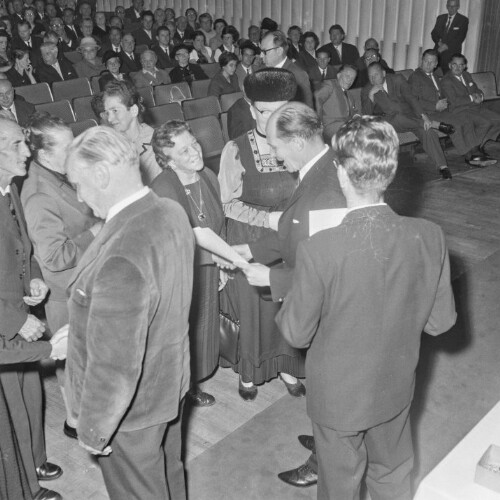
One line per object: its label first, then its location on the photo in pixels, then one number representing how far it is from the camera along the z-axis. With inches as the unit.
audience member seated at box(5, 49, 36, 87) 278.8
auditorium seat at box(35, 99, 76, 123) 226.8
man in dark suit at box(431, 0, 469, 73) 361.1
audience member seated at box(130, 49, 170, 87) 299.4
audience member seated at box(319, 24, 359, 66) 381.1
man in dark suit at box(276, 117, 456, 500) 61.8
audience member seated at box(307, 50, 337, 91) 338.0
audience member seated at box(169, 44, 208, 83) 320.8
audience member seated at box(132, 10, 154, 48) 406.0
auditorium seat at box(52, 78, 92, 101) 273.4
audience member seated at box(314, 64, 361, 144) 252.0
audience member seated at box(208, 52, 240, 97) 290.4
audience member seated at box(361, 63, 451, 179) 275.7
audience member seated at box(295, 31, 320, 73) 358.3
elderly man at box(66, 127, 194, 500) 60.7
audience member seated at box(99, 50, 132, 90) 288.4
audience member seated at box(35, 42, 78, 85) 298.4
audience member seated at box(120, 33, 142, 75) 337.4
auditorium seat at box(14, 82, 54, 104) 257.4
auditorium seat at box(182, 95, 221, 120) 243.7
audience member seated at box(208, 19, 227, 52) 404.8
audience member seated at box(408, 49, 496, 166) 285.1
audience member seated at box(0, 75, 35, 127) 216.1
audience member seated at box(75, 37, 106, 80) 319.6
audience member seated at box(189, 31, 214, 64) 371.9
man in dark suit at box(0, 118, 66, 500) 85.2
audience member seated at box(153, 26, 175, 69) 350.9
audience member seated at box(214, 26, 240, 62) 393.4
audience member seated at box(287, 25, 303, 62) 391.5
